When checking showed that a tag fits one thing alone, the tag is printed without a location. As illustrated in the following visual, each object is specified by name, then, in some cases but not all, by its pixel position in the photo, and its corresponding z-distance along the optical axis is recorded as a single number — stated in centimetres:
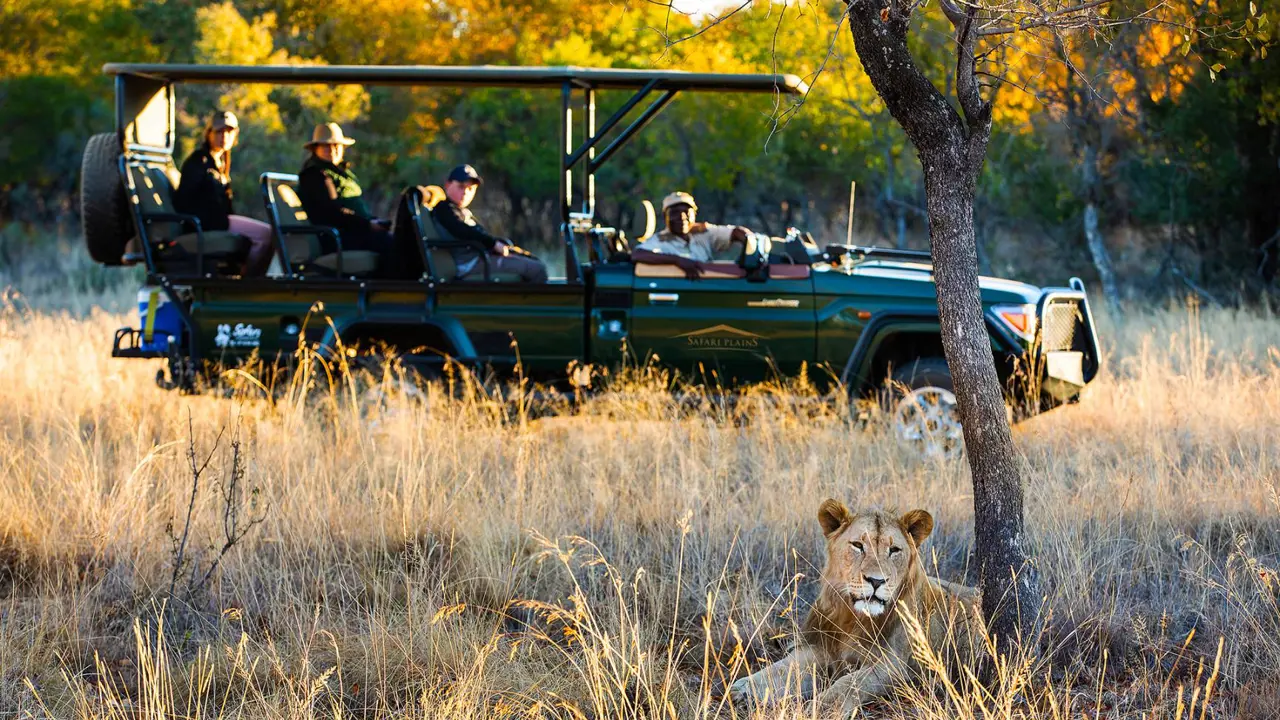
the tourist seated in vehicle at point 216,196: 1736
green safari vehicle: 1555
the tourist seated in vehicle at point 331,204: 1767
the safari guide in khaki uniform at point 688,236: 1678
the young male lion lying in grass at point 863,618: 809
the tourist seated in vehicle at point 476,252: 1647
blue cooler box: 1683
